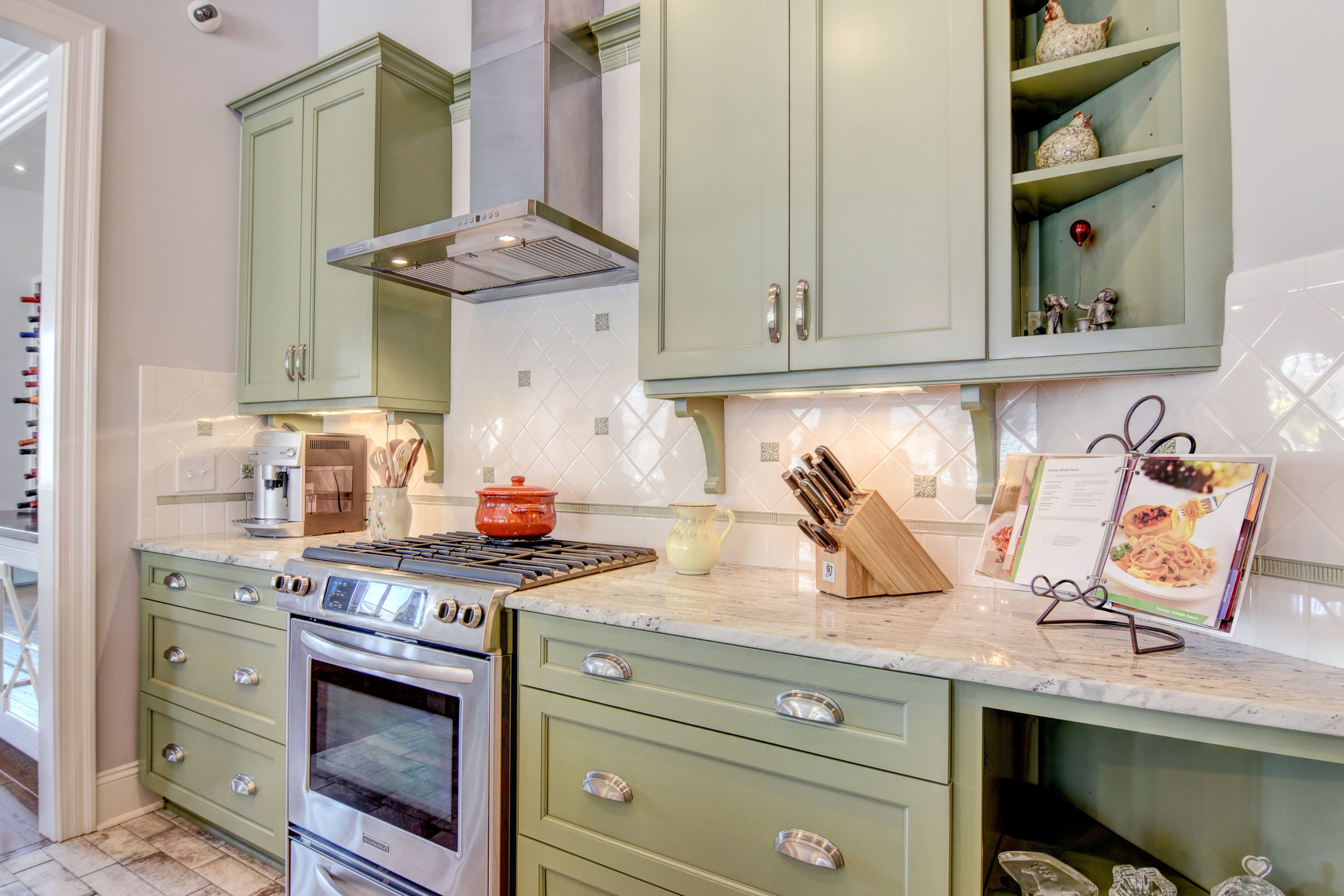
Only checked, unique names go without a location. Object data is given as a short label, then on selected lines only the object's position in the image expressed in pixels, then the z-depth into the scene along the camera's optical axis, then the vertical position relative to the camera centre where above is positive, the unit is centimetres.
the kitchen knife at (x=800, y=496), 157 -9
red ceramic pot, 202 -17
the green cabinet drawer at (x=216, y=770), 199 -100
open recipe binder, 104 -12
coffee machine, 248 -12
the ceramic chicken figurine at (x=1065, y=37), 136 +83
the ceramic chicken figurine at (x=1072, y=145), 137 +62
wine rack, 266 +25
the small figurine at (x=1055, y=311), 139 +29
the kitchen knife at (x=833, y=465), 158 -2
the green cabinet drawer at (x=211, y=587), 202 -43
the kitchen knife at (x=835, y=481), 157 -6
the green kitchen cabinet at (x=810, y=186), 139 +59
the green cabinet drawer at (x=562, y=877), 137 -87
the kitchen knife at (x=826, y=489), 155 -8
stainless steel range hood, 197 +90
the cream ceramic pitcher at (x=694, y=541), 172 -22
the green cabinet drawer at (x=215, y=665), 200 -67
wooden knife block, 149 -23
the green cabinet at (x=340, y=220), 234 +83
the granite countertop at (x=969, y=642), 90 -31
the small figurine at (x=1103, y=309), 134 +29
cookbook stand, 114 -24
